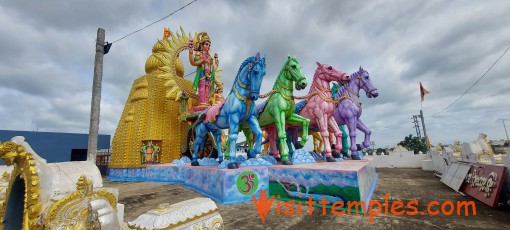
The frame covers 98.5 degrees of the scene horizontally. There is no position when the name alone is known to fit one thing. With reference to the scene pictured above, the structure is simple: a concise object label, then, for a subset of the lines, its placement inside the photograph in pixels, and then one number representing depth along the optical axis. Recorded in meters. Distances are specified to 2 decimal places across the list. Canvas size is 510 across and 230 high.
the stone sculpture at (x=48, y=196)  2.04
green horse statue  6.36
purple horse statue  7.77
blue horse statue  5.63
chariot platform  4.64
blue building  16.10
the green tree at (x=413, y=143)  35.35
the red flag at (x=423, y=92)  15.34
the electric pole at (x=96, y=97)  6.97
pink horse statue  6.97
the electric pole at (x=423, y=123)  22.05
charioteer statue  10.03
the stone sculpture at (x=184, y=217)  2.05
